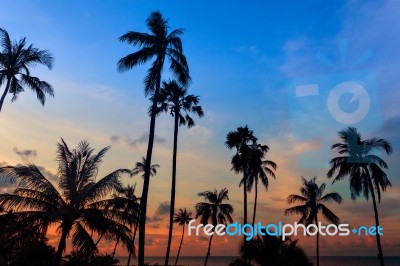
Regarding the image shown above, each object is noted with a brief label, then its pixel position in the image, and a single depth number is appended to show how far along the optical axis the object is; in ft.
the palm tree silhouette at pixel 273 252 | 87.56
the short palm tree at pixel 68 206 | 70.54
